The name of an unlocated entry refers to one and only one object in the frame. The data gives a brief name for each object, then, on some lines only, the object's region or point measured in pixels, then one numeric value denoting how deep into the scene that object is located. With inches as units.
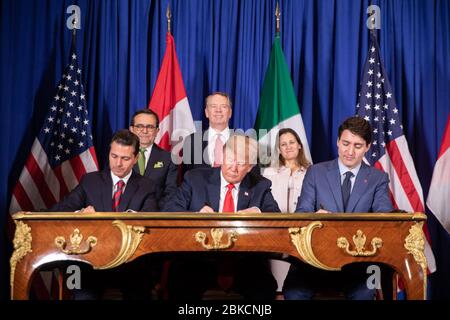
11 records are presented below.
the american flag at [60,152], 244.1
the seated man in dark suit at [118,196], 175.2
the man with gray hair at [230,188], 173.9
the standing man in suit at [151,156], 215.8
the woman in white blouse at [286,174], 217.0
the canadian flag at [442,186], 244.7
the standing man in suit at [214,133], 222.2
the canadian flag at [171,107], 249.1
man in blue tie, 172.1
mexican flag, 248.1
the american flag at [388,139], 243.8
